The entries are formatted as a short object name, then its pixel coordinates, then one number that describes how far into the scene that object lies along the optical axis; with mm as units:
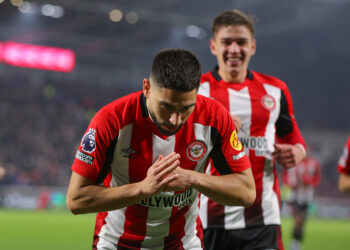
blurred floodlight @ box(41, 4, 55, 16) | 26089
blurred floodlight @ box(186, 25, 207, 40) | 29741
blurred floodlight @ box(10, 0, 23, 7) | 25500
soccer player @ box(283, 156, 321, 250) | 11141
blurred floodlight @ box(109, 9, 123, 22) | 27047
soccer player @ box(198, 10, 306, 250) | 3721
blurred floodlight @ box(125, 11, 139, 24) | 27591
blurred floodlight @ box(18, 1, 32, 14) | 26191
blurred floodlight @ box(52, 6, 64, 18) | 26883
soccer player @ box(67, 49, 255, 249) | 2494
